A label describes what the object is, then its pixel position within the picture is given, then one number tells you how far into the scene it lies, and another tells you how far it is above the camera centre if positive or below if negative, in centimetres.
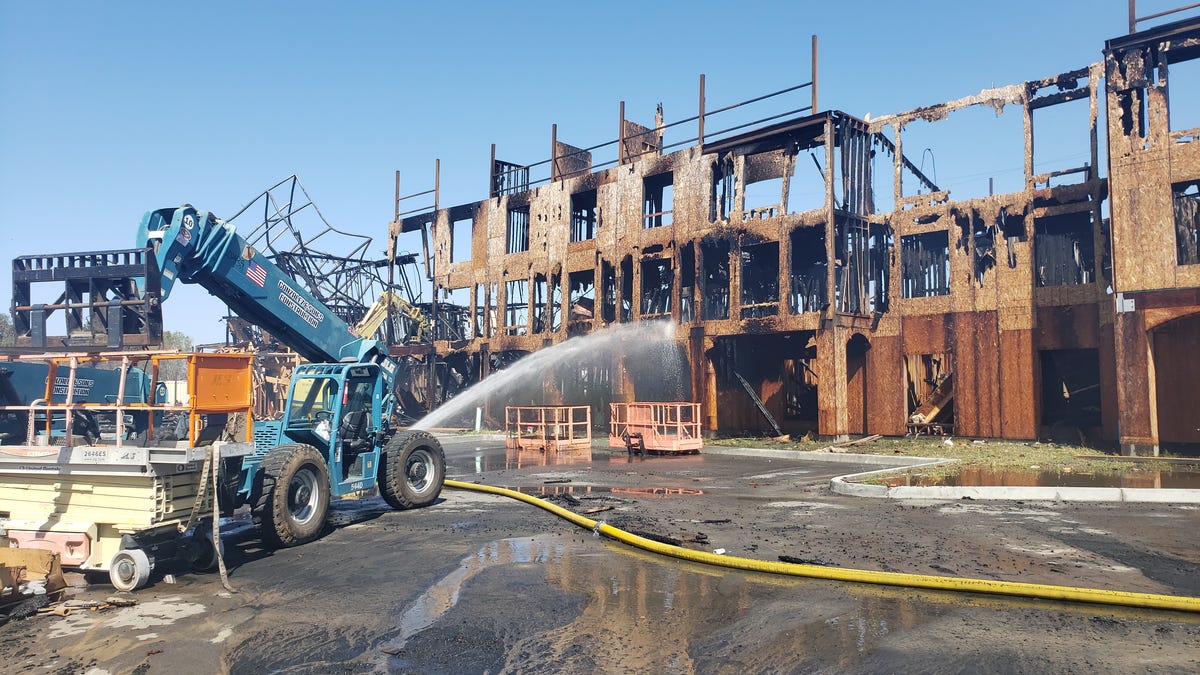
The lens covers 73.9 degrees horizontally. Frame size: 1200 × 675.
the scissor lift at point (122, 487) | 771 -99
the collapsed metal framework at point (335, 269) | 3144 +525
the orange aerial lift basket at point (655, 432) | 2191 -137
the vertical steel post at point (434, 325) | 3534 +279
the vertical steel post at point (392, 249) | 3788 +656
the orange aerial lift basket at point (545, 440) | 2380 -169
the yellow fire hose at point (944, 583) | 643 -179
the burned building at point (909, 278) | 1881 +327
